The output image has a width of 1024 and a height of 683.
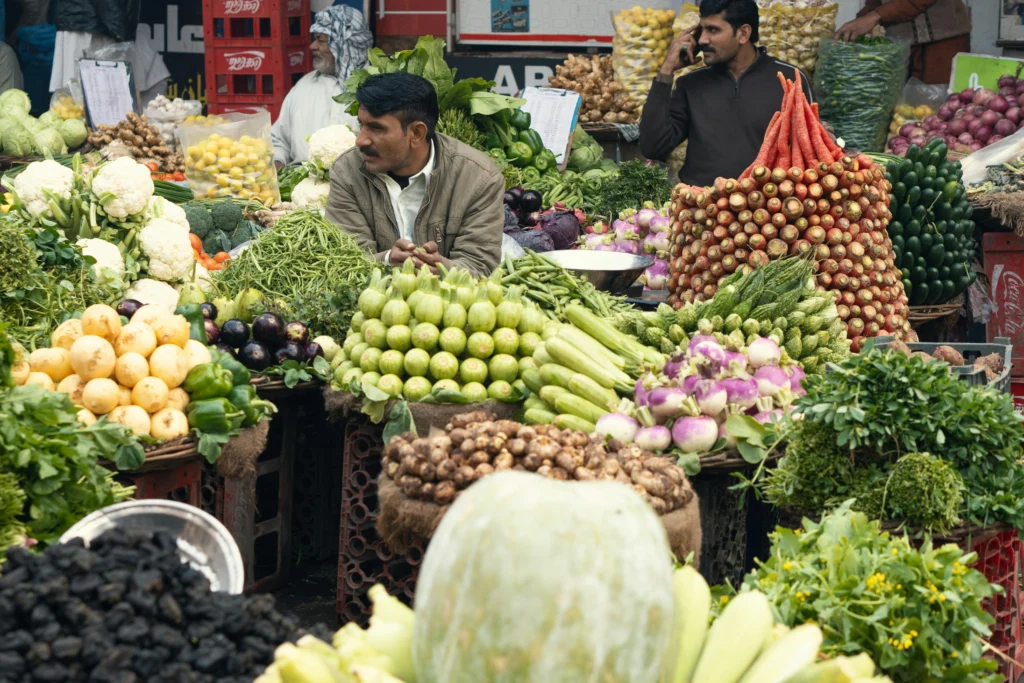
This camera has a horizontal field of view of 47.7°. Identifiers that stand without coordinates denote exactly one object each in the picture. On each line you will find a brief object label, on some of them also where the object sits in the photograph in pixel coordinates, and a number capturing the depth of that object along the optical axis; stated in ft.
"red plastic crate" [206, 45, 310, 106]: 29.01
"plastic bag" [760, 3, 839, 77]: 25.35
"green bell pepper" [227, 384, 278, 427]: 11.65
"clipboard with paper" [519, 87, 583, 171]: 25.58
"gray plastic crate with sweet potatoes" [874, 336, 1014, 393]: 11.14
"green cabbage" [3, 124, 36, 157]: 28.60
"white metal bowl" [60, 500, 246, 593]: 7.59
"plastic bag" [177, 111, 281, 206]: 22.95
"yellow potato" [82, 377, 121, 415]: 10.90
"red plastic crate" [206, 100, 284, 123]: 29.19
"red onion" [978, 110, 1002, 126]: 23.35
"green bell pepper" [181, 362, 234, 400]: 11.47
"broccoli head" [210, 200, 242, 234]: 20.88
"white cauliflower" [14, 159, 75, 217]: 15.34
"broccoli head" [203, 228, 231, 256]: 20.36
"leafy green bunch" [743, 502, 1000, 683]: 7.48
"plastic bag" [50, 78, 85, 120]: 30.68
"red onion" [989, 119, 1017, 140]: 23.18
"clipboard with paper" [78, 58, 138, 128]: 29.78
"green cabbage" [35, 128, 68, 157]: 28.40
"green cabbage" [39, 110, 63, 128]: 29.71
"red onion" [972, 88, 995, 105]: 23.86
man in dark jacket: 20.81
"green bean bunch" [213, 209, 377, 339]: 14.46
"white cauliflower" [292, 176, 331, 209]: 22.25
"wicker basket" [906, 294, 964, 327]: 17.06
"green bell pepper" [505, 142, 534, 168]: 24.09
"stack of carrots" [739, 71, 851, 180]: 14.97
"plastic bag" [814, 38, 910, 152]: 24.59
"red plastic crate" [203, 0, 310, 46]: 28.60
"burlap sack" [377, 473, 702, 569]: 9.75
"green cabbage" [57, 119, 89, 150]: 29.48
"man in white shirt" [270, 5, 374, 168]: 27.71
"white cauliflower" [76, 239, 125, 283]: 14.47
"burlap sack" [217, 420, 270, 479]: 11.40
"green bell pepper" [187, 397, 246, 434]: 11.27
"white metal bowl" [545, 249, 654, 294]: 16.51
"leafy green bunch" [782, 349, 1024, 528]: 9.37
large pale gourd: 4.76
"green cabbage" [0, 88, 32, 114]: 30.07
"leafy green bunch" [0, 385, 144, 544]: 8.68
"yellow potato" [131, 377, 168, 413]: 11.07
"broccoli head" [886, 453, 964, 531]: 9.14
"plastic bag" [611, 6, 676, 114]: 26.71
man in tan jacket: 16.71
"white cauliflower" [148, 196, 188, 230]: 16.31
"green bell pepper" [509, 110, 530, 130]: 24.58
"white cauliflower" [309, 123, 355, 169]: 22.74
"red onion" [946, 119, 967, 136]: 23.77
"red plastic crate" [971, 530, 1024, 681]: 9.61
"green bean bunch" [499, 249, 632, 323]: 14.75
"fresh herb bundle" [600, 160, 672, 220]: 22.25
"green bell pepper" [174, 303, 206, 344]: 12.47
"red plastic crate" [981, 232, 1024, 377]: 19.07
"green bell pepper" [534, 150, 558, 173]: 24.52
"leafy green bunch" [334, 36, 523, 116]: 23.70
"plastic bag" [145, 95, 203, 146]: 29.73
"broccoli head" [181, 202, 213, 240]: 20.34
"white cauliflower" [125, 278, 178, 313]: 14.88
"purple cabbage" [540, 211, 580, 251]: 20.89
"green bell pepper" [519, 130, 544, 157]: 24.63
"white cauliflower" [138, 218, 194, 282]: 15.30
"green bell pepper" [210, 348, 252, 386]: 12.03
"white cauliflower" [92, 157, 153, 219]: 15.52
